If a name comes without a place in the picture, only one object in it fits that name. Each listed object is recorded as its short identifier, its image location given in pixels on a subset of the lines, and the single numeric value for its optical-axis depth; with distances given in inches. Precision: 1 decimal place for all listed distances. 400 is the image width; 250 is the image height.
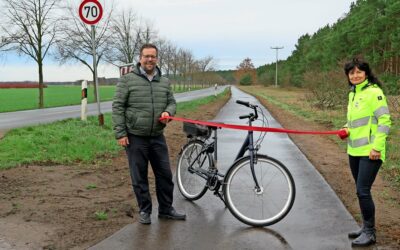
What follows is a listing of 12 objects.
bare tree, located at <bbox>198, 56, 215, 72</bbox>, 4355.3
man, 200.8
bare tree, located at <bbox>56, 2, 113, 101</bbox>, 1387.8
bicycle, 199.2
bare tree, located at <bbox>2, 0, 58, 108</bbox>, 1082.1
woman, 169.6
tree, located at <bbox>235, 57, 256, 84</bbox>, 6722.4
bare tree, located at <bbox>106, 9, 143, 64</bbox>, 1471.5
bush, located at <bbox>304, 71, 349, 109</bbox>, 873.5
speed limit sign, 447.8
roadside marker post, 548.1
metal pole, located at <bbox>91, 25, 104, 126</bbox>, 452.8
